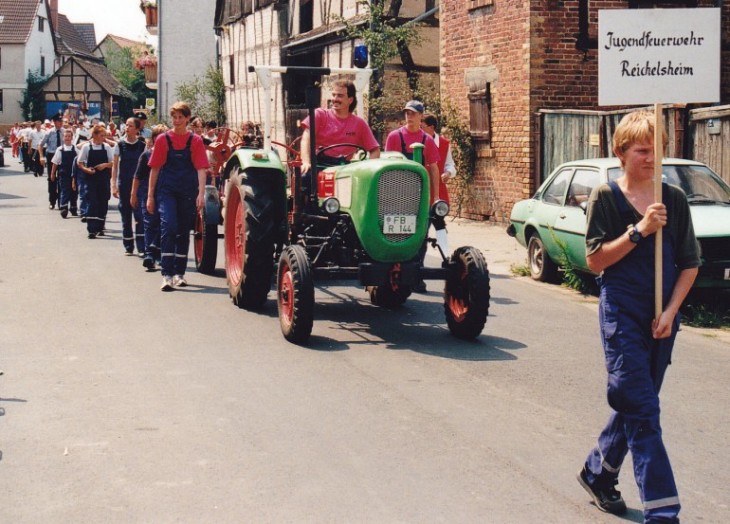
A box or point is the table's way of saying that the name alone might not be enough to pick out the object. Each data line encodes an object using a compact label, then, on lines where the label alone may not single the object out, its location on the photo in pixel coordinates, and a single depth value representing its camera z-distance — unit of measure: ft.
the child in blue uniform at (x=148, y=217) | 44.29
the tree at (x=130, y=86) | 295.28
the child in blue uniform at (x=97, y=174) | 58.39
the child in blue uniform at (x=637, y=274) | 15.62
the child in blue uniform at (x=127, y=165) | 50.47
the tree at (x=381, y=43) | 80.69
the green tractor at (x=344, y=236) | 29.40
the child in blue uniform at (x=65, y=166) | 70.90
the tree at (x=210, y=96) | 154.20
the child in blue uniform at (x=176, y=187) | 39.50
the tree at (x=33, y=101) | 278.05
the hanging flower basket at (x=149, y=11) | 187.62
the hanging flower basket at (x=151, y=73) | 181.58
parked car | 34.96
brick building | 62.49
